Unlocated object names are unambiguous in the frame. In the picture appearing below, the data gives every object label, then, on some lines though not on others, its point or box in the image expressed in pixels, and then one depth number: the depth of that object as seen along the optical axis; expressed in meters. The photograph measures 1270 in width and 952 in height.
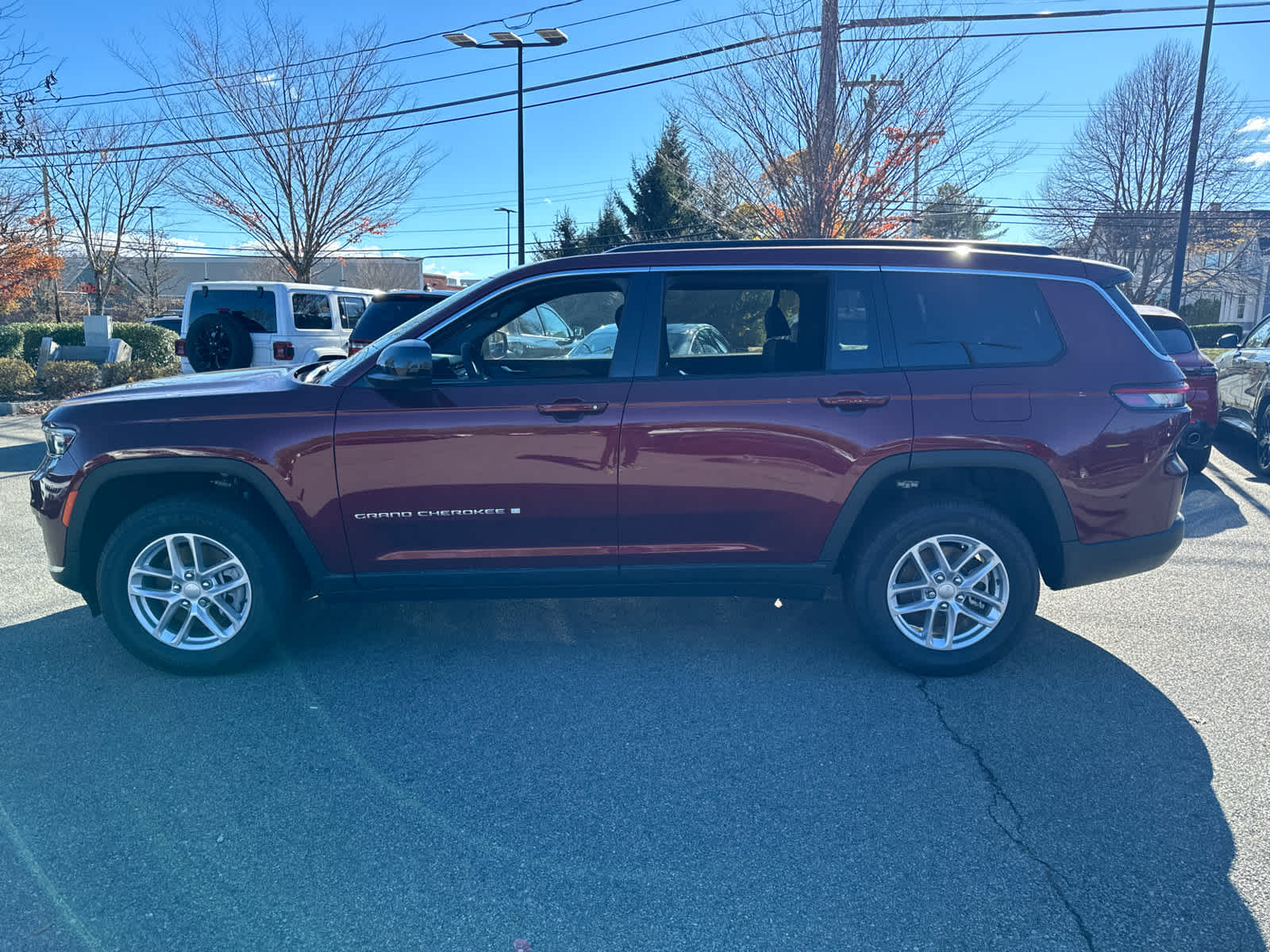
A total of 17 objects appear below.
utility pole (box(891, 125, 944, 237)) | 11.53
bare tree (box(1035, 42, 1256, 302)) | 29.77
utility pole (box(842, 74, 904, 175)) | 11.36
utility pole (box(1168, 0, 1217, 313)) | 17.19
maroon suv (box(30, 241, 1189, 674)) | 3.93
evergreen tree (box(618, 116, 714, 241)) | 26.84
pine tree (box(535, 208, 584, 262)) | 31.44
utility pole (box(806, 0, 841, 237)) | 11.02
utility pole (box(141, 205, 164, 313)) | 36.37
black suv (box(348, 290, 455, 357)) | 9.41
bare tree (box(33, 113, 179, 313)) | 21.98
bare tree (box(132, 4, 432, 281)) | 18.53
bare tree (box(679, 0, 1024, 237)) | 11.32
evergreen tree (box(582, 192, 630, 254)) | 30.64
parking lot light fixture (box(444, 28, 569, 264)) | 18.12
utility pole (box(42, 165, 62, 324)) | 17.39
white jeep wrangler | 11.09
